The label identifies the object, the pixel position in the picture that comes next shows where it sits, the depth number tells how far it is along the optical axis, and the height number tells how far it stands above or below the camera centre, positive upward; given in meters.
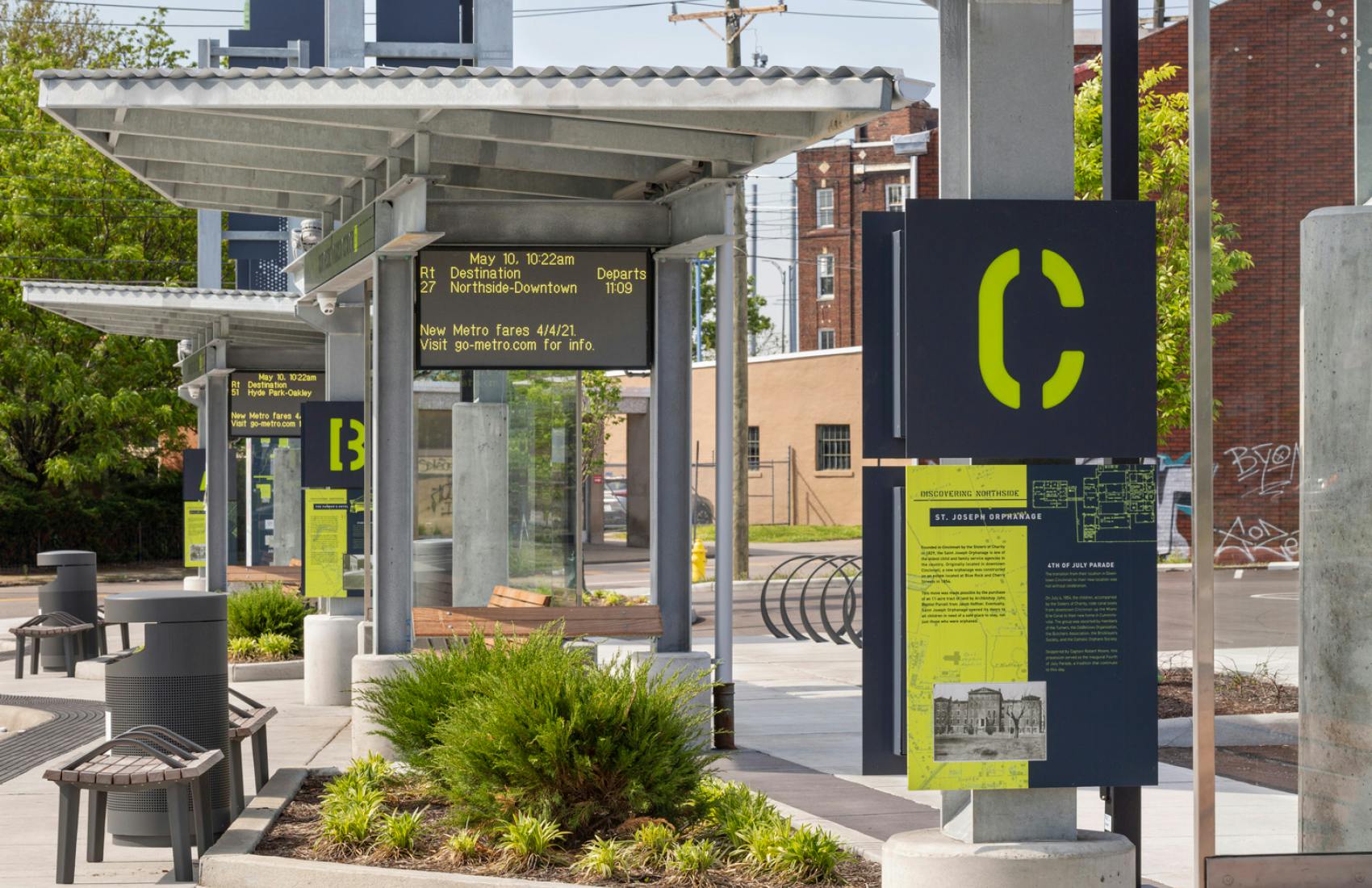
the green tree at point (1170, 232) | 11.63 +1.74
